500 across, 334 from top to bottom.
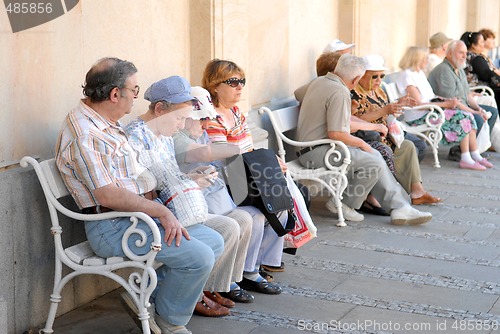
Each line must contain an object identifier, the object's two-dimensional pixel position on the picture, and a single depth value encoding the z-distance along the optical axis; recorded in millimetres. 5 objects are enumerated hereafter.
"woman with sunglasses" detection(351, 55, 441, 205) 10563
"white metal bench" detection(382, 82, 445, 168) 12980
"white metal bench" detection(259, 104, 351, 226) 9721
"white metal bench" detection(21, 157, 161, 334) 6116
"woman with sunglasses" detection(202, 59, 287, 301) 7552
